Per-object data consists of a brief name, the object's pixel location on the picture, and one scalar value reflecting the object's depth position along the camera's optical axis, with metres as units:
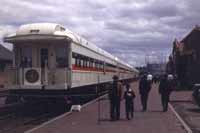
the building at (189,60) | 35.09
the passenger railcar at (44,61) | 14.44
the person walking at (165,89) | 14.84
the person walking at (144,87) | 14.67
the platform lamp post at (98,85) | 20.10
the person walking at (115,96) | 11.97
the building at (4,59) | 34.97
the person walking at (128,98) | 12.29
